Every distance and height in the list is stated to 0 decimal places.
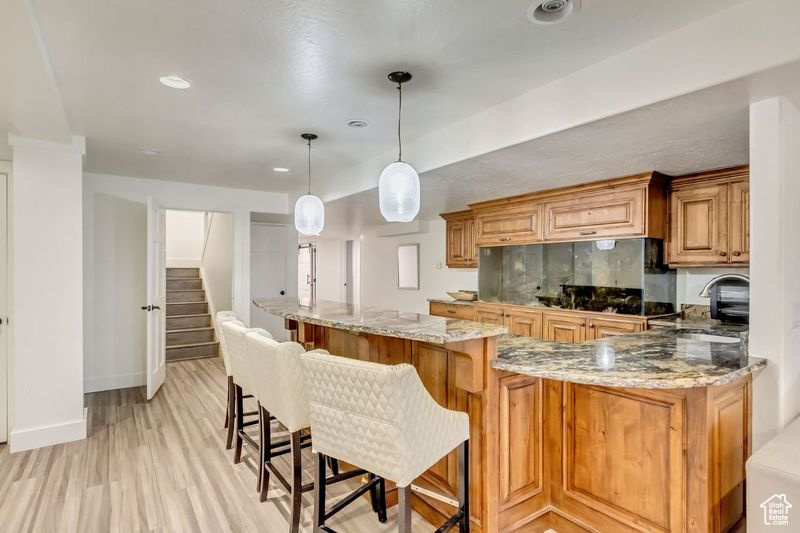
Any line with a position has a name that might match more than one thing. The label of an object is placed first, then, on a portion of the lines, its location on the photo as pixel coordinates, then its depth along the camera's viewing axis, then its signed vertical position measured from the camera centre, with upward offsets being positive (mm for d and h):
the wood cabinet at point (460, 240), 5316 +320
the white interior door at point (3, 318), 3240 -450
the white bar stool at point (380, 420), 1451 -611
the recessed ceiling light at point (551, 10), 1611 +1047
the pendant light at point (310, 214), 3291 +406
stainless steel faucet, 2986 -128
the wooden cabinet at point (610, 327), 3303 -540
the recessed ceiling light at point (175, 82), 2279 +1045
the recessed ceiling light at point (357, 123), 2930 +1035
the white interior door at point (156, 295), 4152 -355
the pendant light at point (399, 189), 2344 +438
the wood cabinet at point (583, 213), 3279 +481
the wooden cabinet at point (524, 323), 4109 -630
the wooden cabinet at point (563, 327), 3701 -608
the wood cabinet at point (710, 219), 2967 +358
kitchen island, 1619 -737
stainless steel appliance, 2986 -246
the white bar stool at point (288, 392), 1944 -655
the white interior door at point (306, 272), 10336 -226
